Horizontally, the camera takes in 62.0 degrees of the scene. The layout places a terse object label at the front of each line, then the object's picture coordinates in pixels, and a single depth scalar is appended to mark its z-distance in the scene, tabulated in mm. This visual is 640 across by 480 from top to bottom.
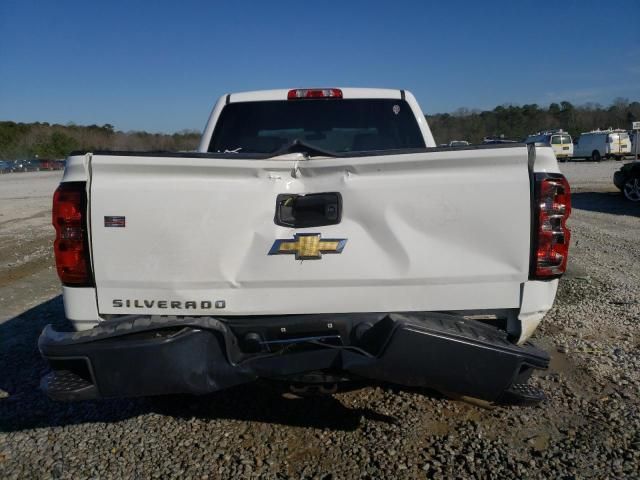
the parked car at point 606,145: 35531
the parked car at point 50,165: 59250
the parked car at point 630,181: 14045
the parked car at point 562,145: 37031
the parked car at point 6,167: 55488
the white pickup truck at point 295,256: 2514
